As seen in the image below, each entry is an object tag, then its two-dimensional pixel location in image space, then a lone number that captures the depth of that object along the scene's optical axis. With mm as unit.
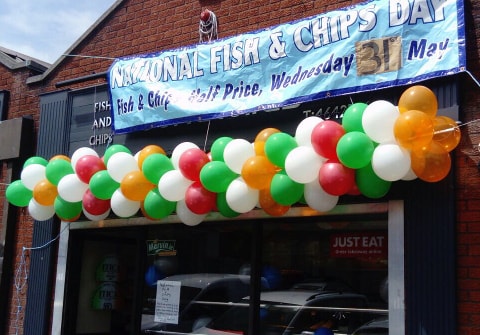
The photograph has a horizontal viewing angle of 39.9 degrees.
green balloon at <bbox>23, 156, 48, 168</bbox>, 6759
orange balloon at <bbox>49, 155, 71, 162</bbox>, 6554
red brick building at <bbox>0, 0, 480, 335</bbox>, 5020
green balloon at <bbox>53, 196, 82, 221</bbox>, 6348
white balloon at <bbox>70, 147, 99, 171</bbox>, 6353
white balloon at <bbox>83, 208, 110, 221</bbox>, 6295
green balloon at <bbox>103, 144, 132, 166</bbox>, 6121
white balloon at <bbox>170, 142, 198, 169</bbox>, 5715
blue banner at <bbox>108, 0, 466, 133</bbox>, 5246
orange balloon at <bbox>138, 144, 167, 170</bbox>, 5908
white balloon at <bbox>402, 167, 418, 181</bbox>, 4746
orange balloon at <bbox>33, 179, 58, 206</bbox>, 6379
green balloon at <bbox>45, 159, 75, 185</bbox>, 6336
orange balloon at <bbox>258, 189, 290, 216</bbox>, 5156
